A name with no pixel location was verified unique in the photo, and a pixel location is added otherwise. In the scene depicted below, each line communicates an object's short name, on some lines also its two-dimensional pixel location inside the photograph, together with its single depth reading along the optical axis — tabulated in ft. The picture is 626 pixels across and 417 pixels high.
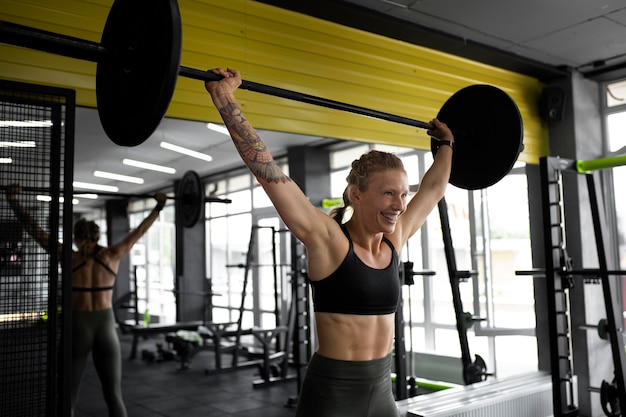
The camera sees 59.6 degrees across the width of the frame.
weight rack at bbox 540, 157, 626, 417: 11.01
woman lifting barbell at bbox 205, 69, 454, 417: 4.90
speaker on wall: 14.28
